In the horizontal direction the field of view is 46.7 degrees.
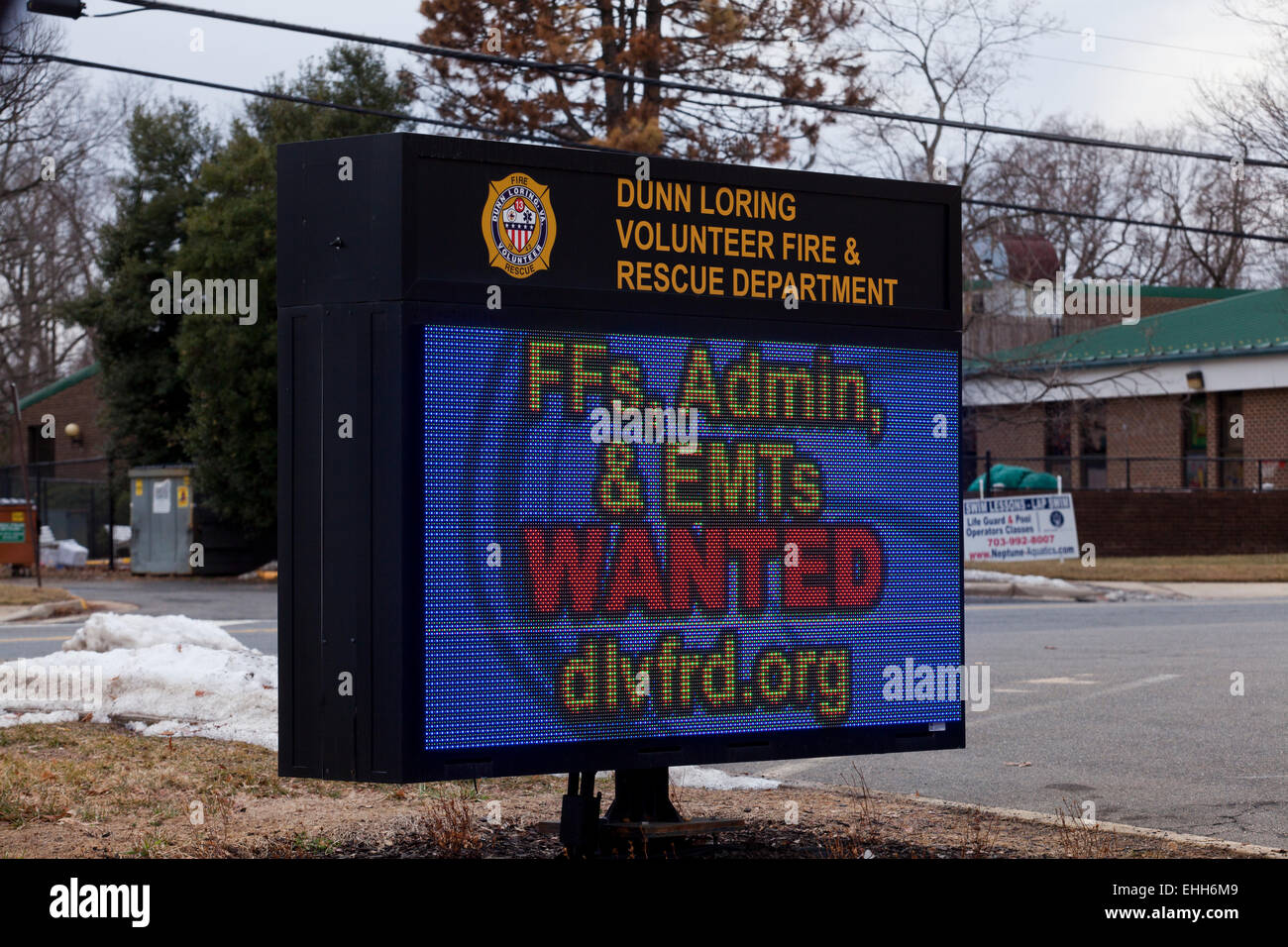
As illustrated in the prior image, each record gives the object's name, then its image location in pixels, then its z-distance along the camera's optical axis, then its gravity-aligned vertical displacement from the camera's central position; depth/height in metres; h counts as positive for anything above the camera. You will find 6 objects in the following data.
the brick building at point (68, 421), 49.47 +2.59
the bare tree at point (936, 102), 29.75 +7.85
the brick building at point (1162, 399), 35.34 +2.21
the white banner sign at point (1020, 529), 26.47 -0.74
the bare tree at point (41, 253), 37.53 +7.68
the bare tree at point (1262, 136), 28.58 +6.82
